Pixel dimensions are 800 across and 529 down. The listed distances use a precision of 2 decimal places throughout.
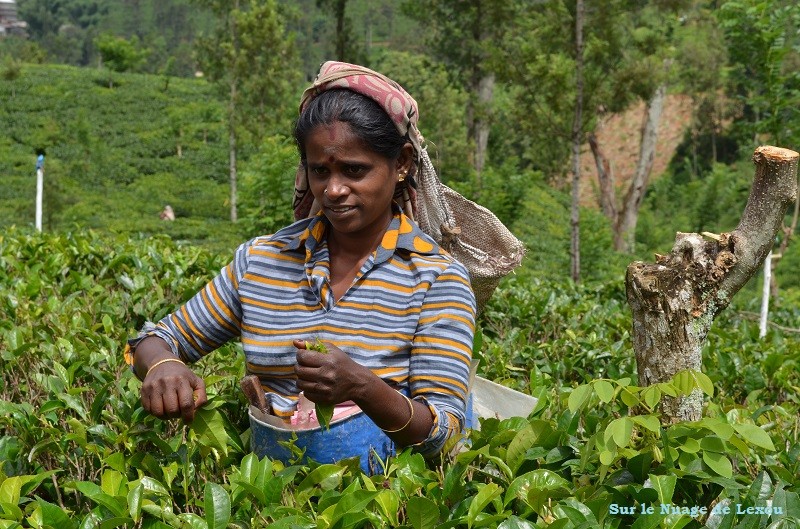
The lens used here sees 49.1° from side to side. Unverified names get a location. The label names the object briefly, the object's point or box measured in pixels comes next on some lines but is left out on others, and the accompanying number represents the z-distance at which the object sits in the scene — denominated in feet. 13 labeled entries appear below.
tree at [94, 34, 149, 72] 142.31
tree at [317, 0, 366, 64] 58.27
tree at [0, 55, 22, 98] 119.03
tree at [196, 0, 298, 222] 63.36
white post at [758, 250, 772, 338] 12.95
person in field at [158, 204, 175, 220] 77.93
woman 6.25
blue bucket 6.02
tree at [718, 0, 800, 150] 25.91
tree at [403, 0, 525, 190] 54.29
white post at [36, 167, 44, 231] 21.36
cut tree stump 7.12
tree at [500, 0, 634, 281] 35.35
